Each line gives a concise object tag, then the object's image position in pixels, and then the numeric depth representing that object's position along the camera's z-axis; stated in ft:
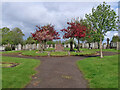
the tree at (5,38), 144.56
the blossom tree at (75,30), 101.21
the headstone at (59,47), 103.76
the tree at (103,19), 57.56
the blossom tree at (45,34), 104.53
